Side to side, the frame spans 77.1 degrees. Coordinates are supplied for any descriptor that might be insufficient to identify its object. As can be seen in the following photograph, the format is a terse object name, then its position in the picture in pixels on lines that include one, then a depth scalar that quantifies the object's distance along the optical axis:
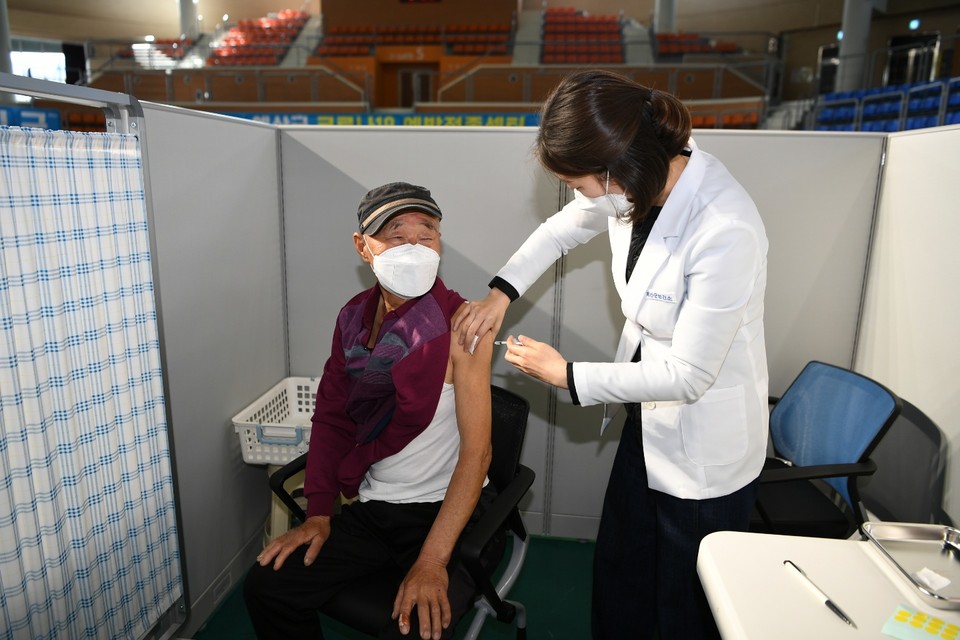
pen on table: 0.91
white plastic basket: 2.04
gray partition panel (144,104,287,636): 1.68
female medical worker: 1.16
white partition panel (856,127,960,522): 1.79
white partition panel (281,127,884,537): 2.14
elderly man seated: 1.47
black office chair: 1.38
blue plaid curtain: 1.20
